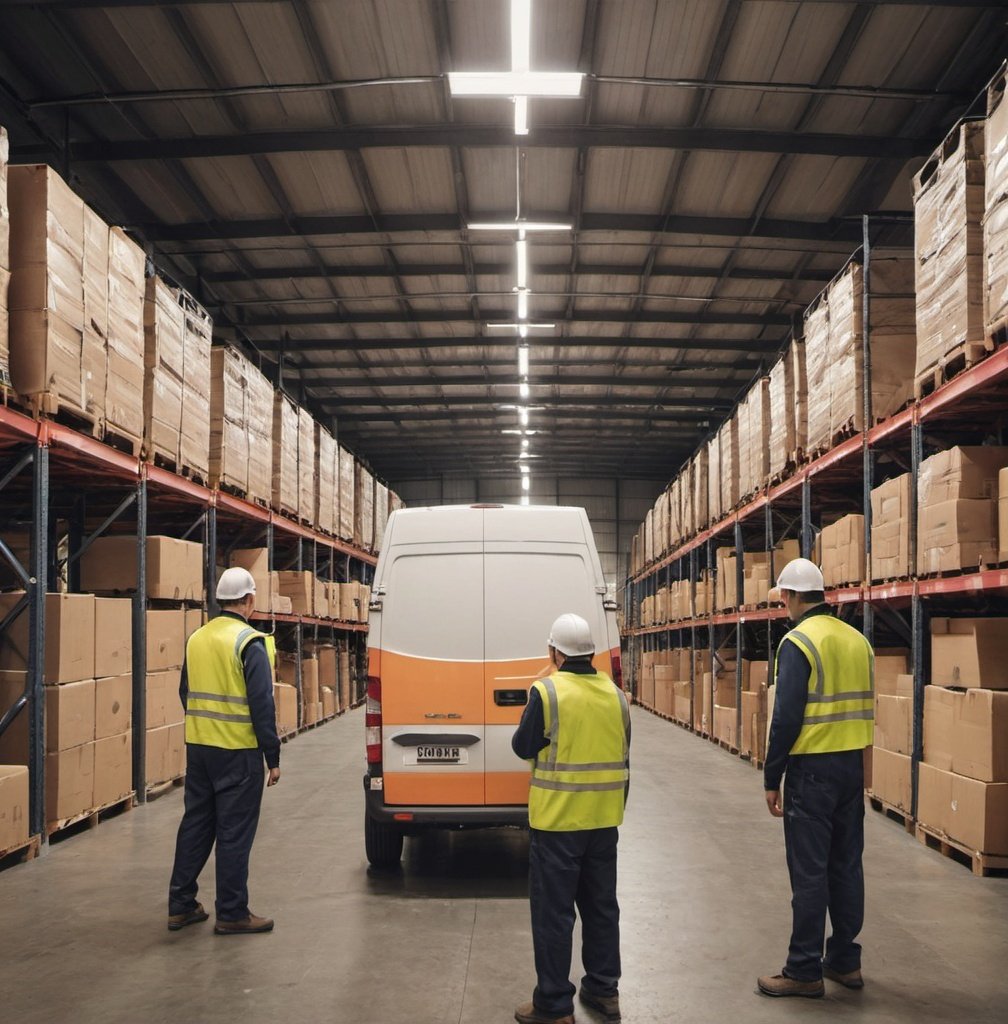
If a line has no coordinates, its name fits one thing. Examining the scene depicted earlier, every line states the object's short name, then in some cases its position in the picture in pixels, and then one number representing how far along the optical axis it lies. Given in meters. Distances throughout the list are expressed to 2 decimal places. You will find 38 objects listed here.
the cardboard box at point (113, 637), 8.49
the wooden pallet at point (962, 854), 6.71
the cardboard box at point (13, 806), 6.72
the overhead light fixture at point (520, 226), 12.51
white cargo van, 6.17
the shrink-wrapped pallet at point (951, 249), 6.91
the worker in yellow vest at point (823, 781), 4.48
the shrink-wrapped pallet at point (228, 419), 11.72
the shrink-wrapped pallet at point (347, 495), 19.48
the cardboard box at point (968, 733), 6.62
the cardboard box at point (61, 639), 7.49
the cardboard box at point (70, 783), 7.67
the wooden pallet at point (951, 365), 6.79
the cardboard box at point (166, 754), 9.71
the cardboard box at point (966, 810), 6.61
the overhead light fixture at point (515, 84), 9.00
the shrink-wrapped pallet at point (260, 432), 13.02
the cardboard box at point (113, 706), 8.43
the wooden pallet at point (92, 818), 7.73
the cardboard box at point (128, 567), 9.77
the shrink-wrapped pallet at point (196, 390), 10.55
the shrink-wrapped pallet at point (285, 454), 14.55
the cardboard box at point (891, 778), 8.16
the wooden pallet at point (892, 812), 8.09
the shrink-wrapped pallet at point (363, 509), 21.69
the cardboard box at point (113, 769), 8.44
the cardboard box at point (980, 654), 6.95
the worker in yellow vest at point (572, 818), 4.05
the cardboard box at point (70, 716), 7.62
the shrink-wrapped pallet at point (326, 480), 17.42
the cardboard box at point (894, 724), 8.15
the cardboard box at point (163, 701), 9.66
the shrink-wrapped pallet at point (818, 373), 10.11
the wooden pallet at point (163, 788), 9.87
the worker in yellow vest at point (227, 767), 5.34
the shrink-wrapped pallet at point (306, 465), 15.98
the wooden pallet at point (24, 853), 7.05
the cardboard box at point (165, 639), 9.79
